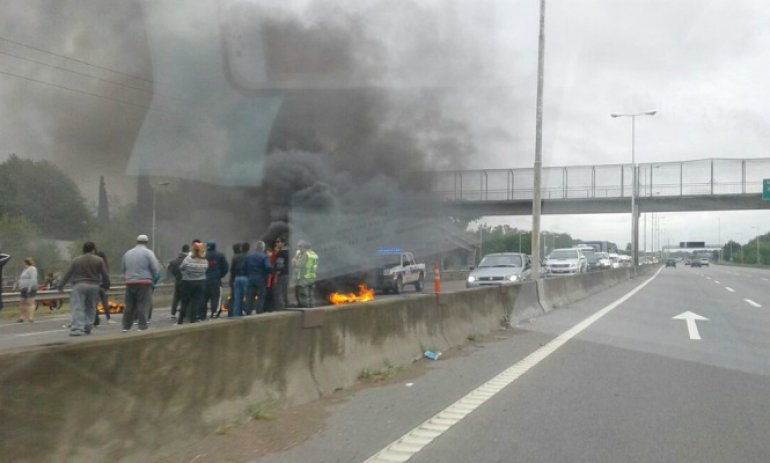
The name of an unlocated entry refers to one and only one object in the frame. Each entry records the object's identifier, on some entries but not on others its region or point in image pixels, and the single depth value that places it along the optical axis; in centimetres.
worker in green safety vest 1581
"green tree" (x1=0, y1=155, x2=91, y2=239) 3238
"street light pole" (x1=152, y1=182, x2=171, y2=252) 2684
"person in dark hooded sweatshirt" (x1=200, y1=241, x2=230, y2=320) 1420
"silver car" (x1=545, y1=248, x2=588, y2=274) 3616
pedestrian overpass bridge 4031
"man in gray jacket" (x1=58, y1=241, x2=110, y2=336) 1177
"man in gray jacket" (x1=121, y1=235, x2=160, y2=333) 1179
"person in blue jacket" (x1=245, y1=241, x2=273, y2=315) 1423
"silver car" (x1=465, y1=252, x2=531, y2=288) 2438
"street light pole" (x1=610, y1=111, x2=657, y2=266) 4469
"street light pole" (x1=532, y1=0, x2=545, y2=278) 1947
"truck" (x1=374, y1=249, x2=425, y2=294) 2441
